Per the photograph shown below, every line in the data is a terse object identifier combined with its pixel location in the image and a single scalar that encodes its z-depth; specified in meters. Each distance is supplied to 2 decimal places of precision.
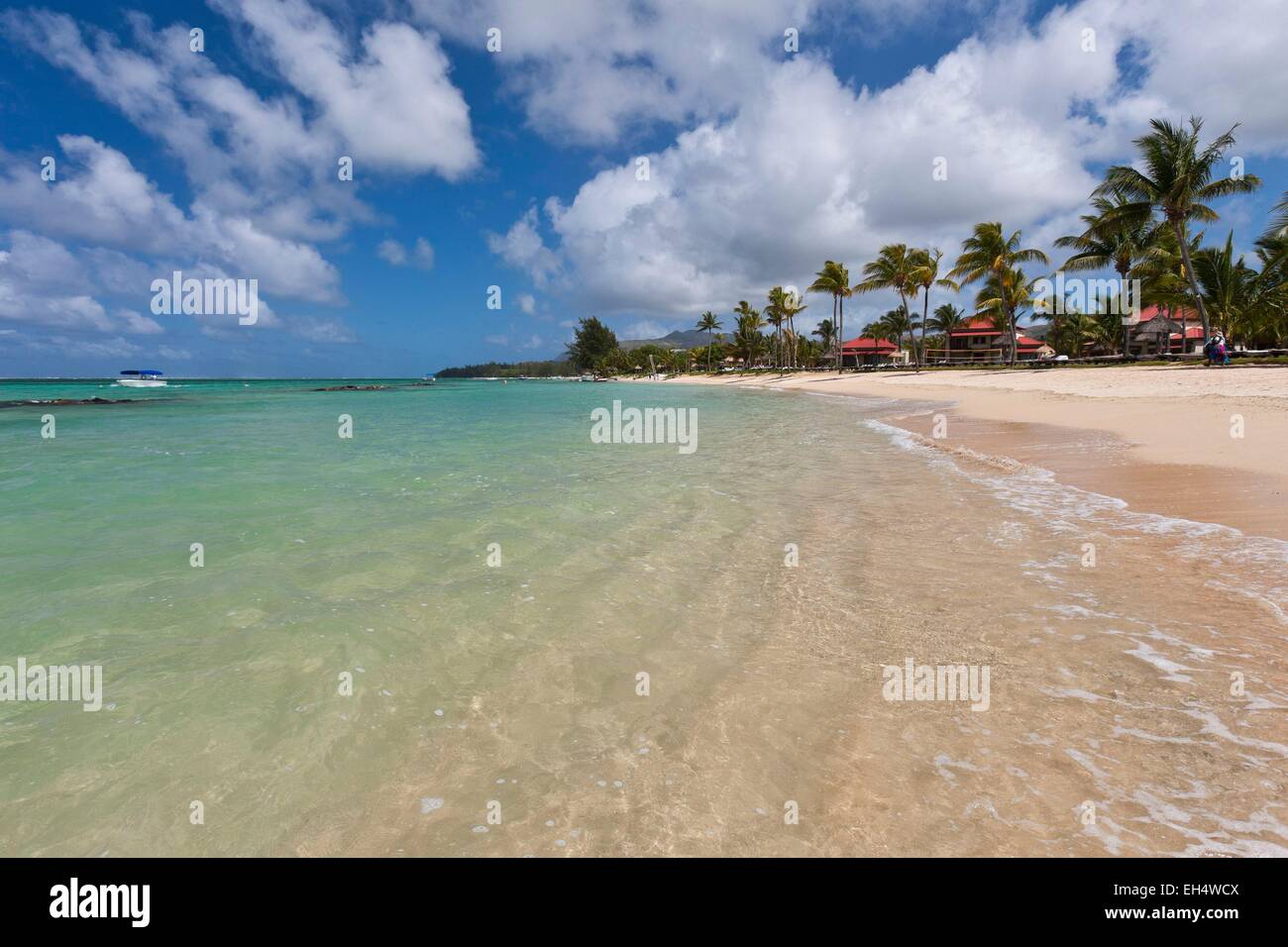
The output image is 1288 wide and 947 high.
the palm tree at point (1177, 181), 32.09
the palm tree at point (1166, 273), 38.72
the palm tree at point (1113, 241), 37.12
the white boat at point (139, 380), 95.68
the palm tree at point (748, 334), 108.06
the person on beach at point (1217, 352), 29.17
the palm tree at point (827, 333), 113.44
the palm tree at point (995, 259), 48.88
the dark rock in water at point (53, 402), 47.00
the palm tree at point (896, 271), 59.47
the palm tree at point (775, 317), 85.75
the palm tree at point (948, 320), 87.69
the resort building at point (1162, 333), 47.00
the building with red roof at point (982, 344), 79.38
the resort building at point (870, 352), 93.50
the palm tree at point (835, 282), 68.00
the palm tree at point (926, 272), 57.75
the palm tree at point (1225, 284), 39.25
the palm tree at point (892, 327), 90.38
